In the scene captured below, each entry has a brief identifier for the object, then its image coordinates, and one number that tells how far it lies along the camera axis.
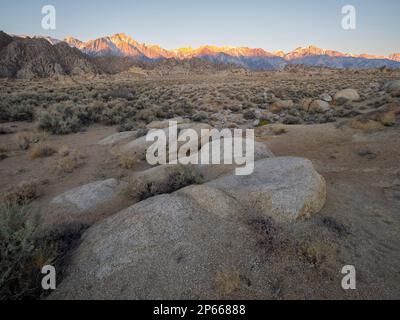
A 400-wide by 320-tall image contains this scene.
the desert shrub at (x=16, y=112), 14.43
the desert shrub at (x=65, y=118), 12.20
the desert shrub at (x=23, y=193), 5.70
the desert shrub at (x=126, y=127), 12.47
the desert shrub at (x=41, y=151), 8.85
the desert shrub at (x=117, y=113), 14.20
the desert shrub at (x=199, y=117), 14.78
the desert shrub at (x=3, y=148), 9.37
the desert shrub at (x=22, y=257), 2.74
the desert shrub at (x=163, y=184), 5.19
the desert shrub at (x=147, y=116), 14.52
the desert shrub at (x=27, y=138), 9.86
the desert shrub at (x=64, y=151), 8.90
